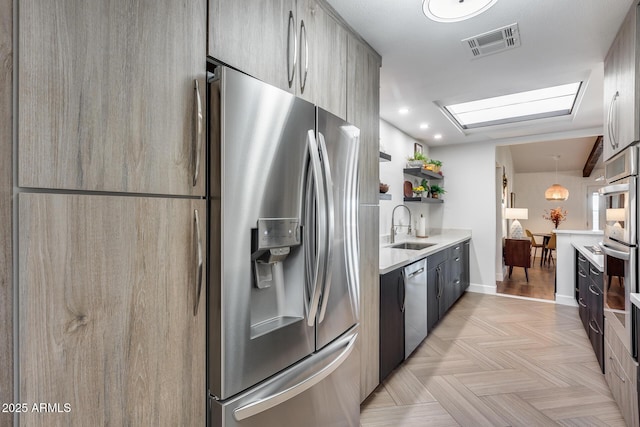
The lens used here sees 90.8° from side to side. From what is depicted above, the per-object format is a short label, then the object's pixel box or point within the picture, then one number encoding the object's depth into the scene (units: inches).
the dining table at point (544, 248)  299.9
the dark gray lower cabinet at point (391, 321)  87.5
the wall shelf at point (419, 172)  171.3
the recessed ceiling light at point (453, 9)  64.9
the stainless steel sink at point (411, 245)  149.7
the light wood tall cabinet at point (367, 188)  74.0
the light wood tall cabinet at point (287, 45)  42.2
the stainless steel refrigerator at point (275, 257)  39.4
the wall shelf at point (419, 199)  171.0
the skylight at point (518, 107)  119.8
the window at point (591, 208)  331.5
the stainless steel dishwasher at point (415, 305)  101.4
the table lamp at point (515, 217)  229.6
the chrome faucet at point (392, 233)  148.8
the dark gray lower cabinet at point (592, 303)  96.3
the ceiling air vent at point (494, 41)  75.5
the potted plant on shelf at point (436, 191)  194.9
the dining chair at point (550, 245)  292.8
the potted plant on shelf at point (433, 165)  177.3
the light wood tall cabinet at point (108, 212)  25.9
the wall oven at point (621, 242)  66.5
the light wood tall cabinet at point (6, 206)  24.7
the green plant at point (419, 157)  174.1
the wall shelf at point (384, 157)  115.3
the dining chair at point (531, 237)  306.5
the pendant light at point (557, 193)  300.8
